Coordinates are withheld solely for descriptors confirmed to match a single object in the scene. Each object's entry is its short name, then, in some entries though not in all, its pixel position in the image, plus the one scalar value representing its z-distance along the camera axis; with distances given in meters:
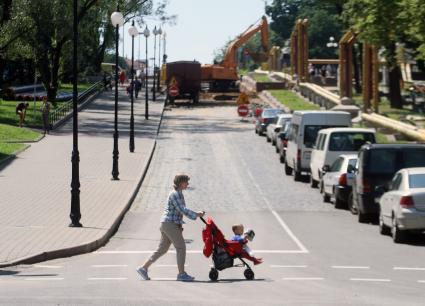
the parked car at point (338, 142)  37.97
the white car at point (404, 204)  24.50
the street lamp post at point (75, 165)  27.73
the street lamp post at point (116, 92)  39.09
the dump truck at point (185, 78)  93.06
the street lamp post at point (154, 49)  85.31
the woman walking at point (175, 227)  18.56
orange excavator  99.69
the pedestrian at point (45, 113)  59.06
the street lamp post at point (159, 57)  91.14
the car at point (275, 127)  56.22
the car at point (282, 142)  47.26
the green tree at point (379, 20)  47.06
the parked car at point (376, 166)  29.23
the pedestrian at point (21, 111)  61.84
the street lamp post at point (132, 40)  51.40
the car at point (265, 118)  63.97
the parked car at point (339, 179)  33.22
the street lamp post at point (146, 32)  69.06
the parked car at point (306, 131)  42.38
